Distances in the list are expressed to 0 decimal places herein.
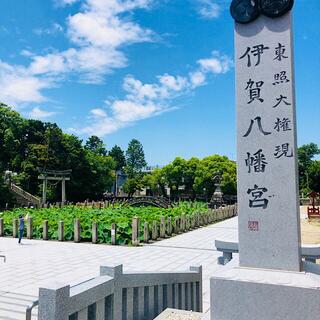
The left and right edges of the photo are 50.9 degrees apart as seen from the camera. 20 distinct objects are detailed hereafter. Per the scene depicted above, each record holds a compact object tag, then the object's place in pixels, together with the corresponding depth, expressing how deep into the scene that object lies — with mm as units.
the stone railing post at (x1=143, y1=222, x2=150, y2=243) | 14711
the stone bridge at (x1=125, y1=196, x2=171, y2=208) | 30328
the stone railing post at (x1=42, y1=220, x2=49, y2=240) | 15609
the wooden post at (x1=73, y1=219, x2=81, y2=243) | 14972
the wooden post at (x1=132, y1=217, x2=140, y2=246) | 14031
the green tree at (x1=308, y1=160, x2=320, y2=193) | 49344
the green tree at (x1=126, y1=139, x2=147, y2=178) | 71312
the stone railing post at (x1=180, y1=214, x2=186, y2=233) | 18431
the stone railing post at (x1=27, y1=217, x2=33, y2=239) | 15998
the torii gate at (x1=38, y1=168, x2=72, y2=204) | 31966
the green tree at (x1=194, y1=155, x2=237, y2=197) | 45000
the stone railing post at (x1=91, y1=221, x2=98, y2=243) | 14648
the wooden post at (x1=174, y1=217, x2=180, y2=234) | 17789
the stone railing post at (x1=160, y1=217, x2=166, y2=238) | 16188
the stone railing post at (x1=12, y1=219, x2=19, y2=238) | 16469
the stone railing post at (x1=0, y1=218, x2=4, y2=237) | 16991
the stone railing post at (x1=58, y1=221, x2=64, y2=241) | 15255
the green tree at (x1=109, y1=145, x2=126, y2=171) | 76812
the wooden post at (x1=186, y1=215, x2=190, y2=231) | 19219
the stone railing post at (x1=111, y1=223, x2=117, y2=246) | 14266
